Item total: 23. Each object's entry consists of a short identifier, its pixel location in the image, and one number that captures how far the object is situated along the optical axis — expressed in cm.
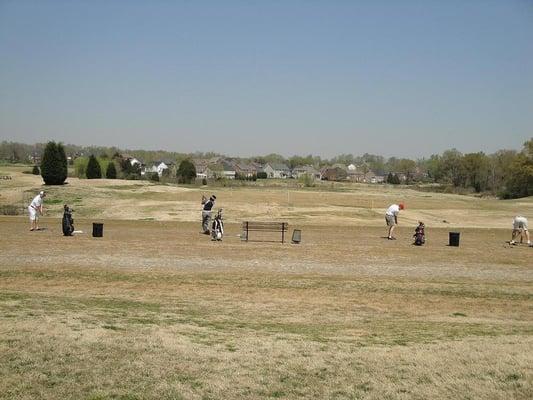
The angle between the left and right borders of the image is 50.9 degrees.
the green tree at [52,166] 5756
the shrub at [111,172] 8150
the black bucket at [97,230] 2569
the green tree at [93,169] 7394
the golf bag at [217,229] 2547
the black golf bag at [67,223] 2527
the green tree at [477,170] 12488
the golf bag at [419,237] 2616
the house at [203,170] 16788
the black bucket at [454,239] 2616
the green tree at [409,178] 18048
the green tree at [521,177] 8900
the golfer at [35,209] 2616
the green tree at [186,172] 9344
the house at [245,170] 18589
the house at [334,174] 18516
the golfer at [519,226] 2689
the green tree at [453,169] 13238
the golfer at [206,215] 2675
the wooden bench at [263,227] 2636
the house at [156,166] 17721
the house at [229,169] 17188
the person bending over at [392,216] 2745
